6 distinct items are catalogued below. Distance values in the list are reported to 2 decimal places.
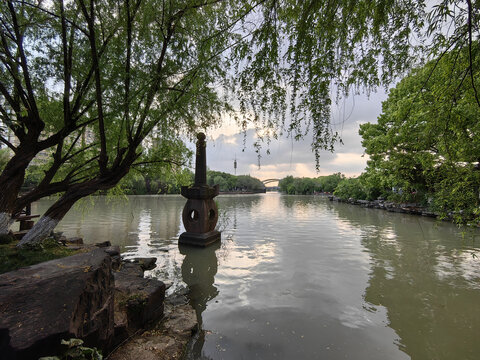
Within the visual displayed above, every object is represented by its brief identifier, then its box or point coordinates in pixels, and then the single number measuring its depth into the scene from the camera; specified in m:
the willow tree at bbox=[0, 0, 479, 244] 2.83
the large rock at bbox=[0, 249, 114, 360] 2.16
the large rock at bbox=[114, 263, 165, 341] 3.53
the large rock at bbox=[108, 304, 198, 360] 3.10
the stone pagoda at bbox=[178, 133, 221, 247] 9.97
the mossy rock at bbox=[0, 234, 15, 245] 5.39
